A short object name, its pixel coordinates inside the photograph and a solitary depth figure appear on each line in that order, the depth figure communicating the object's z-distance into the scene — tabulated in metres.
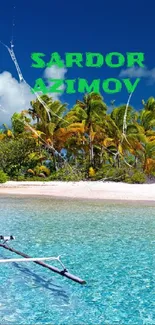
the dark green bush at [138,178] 29.18
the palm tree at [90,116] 32.81
